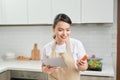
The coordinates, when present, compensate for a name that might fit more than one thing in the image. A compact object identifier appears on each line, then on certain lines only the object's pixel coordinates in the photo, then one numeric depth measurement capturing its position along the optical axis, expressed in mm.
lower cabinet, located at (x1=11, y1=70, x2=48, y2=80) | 2203
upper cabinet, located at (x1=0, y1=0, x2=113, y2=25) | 2150
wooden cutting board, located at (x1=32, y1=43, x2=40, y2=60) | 2729
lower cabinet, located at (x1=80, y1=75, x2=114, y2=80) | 1975
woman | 1151
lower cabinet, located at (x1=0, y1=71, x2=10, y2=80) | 2205
